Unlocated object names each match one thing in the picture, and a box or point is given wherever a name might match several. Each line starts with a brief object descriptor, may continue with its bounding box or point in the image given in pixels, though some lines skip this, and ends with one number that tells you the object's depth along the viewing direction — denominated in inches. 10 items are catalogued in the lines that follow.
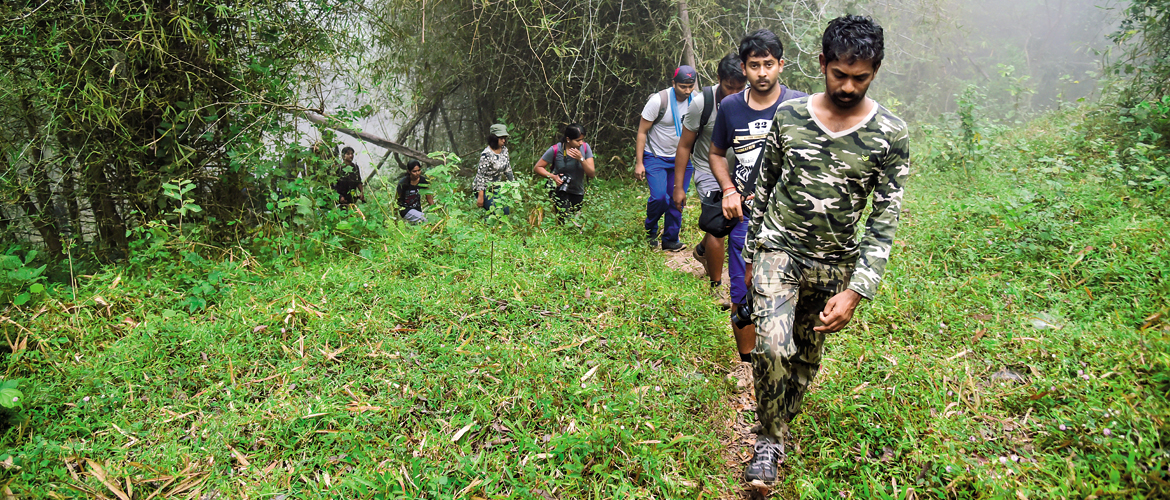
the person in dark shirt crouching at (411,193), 273.3
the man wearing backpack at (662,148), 210.5
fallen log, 215.4
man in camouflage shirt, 86.1
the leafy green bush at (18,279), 149.5
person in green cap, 240.7
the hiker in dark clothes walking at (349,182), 266.6
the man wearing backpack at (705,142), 151.2
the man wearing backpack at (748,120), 122.8
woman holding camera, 235.3
